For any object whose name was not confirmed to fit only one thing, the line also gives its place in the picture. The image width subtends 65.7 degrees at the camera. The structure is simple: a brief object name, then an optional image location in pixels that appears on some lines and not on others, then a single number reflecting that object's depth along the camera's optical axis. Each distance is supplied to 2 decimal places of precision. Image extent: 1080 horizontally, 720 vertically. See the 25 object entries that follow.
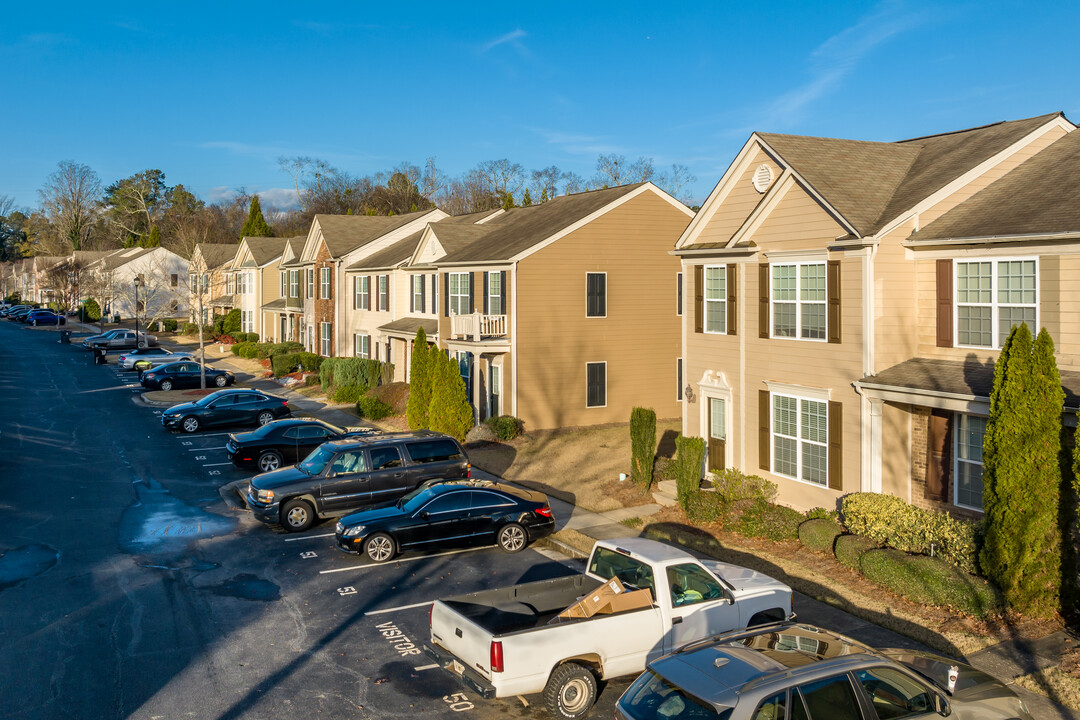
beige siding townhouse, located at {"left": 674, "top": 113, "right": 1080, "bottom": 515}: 15.16
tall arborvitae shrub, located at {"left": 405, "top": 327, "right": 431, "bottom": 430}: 30.09
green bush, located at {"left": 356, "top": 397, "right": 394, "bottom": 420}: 33.50
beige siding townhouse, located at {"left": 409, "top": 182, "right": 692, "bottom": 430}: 30.00
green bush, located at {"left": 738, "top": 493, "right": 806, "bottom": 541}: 16.83
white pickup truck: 9.55
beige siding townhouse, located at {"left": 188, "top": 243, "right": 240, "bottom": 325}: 71.35
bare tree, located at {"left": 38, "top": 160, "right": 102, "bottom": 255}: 117.69
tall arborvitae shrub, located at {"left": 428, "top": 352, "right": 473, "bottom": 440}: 28.66
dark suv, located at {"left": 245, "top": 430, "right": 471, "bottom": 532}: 18.77
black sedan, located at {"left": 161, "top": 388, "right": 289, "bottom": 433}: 30.98
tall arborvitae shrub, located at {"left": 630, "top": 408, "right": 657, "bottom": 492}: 21.27
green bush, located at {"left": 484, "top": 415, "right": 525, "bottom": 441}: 28.73
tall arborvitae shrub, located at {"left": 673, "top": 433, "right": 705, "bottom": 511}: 18.98
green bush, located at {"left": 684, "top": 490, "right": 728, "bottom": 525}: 18.08
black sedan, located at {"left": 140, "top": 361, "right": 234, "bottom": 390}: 42.12
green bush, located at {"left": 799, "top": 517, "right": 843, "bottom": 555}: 15.80
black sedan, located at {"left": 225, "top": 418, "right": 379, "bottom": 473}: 24.31
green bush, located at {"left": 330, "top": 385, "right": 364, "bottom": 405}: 38.03
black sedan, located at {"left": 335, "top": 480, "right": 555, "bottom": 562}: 16.38
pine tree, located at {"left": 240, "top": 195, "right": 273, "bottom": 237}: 85.44
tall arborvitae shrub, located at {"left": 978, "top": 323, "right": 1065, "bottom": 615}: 12.48
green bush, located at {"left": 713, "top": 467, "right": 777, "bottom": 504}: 17.92
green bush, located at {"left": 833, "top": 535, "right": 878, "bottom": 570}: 14.79
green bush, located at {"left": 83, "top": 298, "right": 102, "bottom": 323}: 88.06
